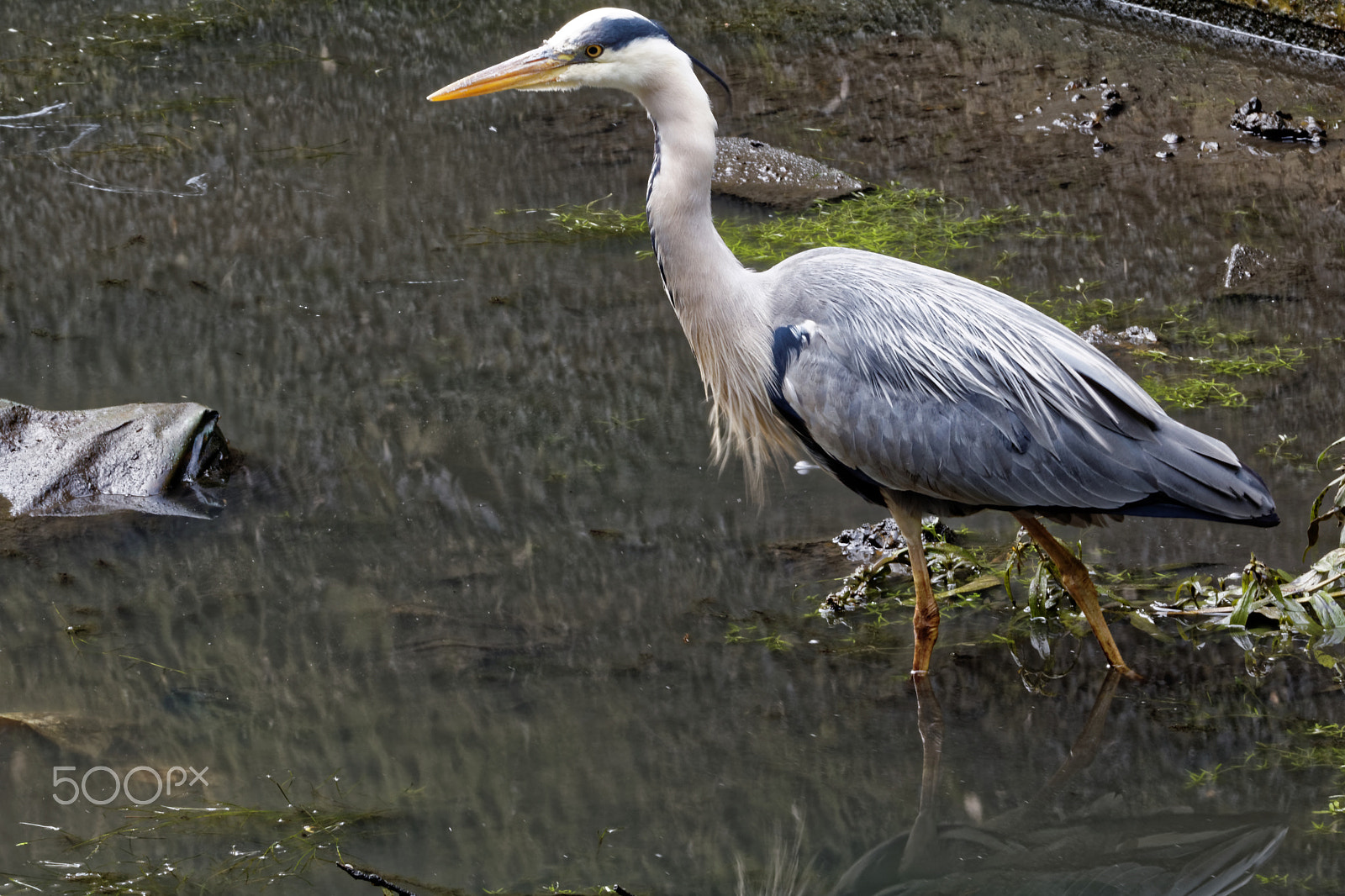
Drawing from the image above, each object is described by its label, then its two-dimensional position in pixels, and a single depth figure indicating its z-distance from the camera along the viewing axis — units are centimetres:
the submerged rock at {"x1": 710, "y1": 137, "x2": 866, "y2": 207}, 1374
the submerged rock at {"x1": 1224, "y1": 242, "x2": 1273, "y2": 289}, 1211
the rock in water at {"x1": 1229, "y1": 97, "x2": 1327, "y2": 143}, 1500
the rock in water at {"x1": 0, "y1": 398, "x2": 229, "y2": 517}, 912
